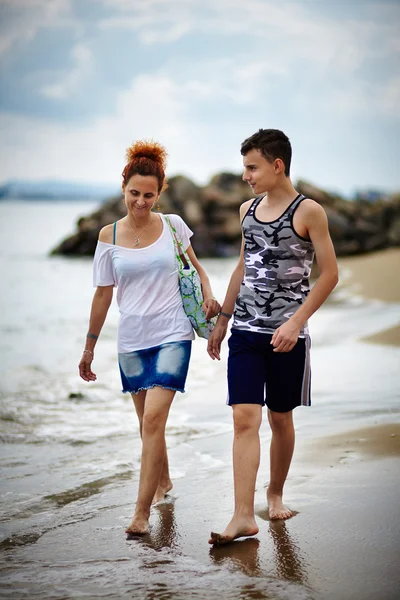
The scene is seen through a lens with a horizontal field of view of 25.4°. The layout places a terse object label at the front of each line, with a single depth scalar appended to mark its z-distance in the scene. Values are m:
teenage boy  4.62
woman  4.99
